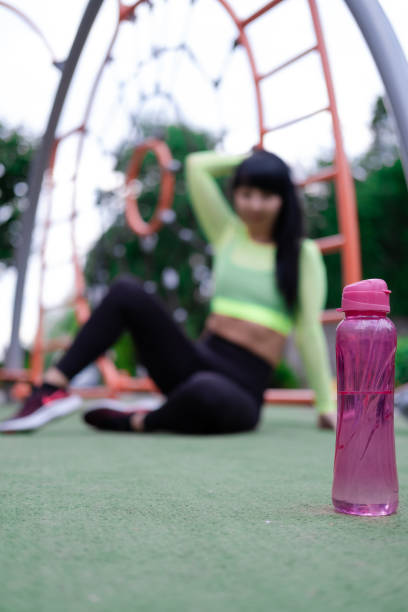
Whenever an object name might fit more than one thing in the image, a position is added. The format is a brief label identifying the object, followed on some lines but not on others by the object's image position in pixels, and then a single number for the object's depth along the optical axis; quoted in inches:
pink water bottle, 30.8
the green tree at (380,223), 475.8
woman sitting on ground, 71.7
